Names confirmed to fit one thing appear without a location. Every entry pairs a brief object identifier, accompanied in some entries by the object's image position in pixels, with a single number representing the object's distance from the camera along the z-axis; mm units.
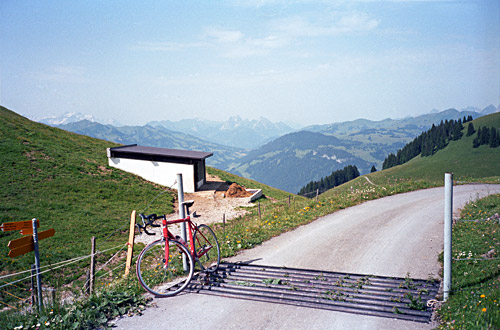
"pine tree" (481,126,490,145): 126625
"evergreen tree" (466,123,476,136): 140175
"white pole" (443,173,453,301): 6358
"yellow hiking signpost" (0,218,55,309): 6312
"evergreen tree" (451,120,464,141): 143500
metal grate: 6426
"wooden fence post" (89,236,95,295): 7546
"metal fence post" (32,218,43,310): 6548
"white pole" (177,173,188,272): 7980
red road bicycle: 7141
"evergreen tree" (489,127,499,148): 122062
